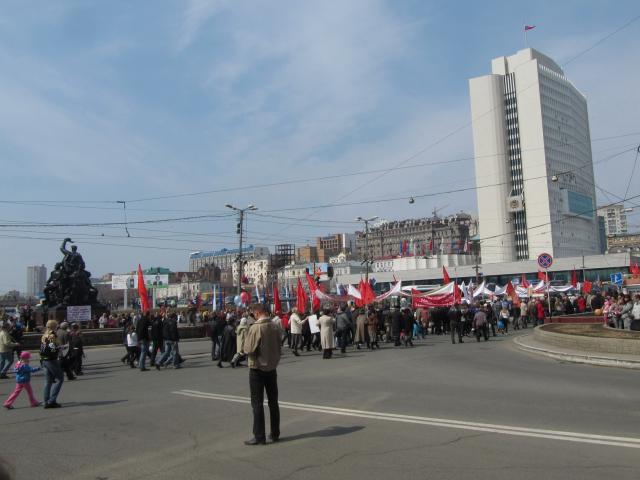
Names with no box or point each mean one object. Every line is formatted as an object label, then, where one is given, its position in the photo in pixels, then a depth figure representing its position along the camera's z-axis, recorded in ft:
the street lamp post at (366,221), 165.66
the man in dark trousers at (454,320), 80.58
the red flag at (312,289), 113.15
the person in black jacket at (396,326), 76.84
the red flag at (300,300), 99.26
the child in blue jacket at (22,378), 33.86
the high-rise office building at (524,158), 421.59
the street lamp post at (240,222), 136.46
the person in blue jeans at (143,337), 55.47
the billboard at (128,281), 284.43
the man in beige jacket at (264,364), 23.54
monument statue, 115.34
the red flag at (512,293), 120.98
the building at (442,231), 615.57
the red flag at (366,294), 107.96
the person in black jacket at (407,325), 76.13
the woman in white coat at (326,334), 62.67
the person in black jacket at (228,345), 57.88
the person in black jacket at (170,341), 56.65
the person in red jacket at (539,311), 116.47
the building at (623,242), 565.12
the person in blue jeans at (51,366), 34.14
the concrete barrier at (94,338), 91.59
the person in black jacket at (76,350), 53.57
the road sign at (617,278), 175.13
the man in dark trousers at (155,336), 57.70
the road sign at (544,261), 84.28
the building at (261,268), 622.95
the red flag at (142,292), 90.63
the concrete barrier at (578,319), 88.17
